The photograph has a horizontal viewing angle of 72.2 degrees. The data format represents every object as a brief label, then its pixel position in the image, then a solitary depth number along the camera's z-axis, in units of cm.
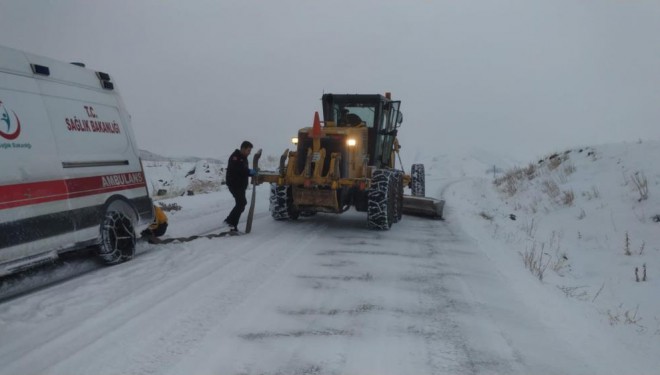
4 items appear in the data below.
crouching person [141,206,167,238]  719
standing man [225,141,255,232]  856
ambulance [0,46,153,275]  441
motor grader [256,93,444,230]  848
